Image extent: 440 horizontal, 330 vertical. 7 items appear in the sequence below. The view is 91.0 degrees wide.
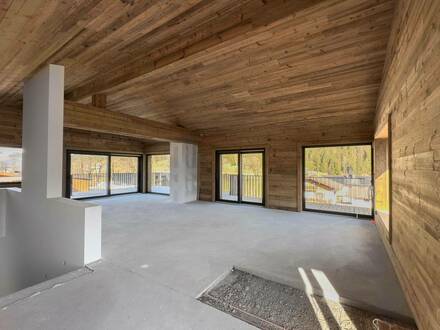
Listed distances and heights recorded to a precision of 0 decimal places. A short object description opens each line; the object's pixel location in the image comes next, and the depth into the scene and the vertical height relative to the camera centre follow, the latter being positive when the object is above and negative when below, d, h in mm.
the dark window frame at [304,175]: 4973 -191
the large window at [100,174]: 7320 -264
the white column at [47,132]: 3180 +532
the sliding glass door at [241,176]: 6691 -267
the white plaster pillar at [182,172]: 7012 -148
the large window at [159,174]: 9125 -276
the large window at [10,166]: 5879 +28
